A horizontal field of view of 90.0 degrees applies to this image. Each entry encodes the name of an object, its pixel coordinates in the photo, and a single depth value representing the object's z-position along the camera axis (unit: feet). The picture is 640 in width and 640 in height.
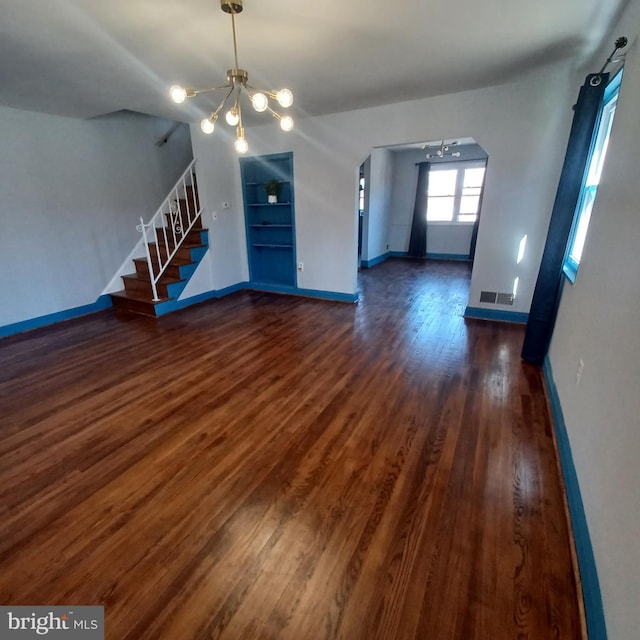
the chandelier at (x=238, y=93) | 6.22
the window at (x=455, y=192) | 24.80
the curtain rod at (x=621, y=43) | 6.36
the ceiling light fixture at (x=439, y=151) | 23.16
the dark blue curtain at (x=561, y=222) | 7.87
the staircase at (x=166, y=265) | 14.90
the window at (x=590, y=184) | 8.03
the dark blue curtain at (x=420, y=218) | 25.70
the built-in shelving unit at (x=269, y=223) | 16.90
